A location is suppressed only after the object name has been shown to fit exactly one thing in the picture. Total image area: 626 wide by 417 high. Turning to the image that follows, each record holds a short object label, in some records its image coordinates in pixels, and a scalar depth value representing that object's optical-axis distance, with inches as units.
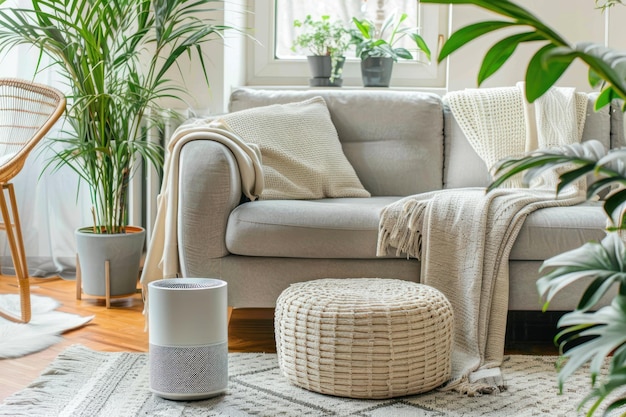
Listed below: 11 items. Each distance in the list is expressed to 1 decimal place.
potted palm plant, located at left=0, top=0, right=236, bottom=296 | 114.0
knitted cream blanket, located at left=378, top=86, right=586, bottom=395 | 88.8
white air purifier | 73.7
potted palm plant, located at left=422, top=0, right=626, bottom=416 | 27.5
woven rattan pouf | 75.2
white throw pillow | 109.7
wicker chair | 106.3
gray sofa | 91.7
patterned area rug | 73.1
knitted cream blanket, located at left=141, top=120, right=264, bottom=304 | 96.2
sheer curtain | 142.3
